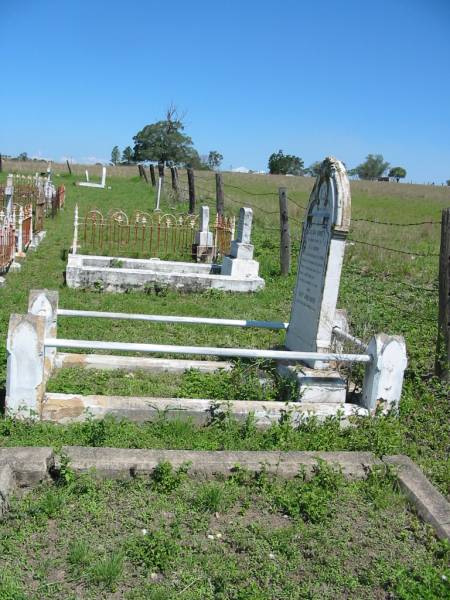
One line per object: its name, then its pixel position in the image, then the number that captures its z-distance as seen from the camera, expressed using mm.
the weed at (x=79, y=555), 2777
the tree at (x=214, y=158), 94875
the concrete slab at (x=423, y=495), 3252
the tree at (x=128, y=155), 92112
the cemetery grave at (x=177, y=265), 9750
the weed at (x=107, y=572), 2660
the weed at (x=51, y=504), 3160
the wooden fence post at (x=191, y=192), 19688
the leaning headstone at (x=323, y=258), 5238
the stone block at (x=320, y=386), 4945
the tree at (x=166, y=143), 80000
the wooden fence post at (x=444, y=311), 5500
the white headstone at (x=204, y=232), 12930
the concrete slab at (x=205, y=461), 3523
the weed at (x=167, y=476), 3447
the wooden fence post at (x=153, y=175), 34844
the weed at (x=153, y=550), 2809
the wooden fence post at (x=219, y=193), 15156
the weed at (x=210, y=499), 3330
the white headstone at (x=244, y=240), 10617
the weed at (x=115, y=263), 10812
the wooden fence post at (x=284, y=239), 11305
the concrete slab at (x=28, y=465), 3361
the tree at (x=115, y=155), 104688
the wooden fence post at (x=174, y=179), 26283
